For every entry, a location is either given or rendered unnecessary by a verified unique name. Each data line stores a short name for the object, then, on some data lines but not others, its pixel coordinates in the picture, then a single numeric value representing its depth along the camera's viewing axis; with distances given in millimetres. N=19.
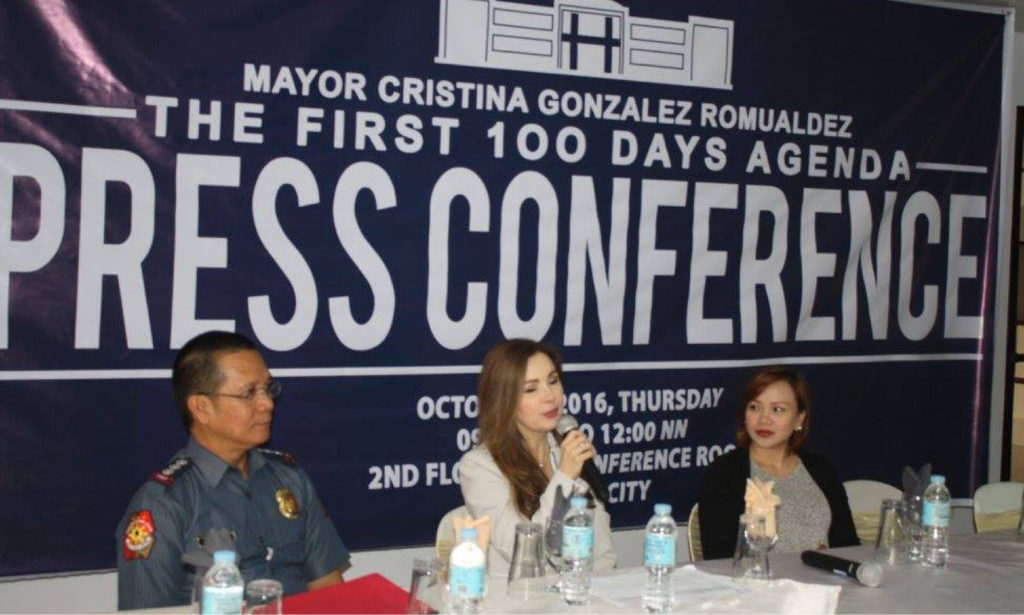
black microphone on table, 2701
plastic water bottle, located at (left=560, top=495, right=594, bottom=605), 2455
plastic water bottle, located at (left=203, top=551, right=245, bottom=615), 2023
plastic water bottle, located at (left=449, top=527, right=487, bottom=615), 2201
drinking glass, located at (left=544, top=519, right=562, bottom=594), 2556
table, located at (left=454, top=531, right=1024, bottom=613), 2455
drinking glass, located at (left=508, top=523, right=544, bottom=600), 2533
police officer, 2590
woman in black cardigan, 3383
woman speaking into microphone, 3014
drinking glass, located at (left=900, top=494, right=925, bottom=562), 3018
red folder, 2344
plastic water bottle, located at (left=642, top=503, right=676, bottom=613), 2436
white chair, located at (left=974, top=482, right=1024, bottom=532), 3816
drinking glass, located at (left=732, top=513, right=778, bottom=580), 2666
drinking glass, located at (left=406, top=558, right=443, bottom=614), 2266
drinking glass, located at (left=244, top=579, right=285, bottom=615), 2139
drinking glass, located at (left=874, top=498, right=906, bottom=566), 2975
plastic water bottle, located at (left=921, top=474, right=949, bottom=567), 2979
